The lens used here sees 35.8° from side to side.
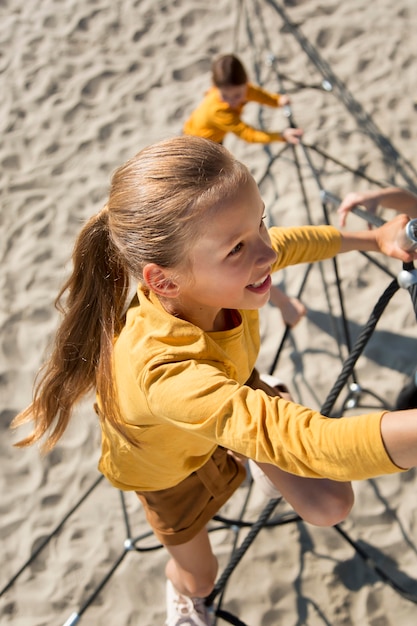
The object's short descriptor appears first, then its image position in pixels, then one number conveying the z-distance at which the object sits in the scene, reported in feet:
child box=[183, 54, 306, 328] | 8.55
